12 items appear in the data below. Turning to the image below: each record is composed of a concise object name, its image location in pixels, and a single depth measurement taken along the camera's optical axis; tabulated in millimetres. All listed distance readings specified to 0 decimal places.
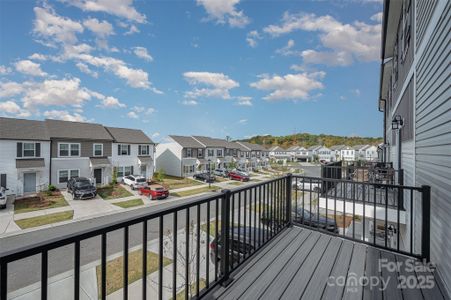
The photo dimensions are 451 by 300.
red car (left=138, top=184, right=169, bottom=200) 15977
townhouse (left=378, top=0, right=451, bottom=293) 2225
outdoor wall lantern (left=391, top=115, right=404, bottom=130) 6241
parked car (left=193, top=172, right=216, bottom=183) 24625
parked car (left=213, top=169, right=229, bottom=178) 28547
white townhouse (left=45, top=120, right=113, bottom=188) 17172
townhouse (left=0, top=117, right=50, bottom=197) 14773
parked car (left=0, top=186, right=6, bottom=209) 12328
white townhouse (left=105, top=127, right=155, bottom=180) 20928
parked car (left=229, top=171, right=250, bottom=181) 26811
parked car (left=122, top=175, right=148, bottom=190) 18730
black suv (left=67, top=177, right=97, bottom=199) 14914
